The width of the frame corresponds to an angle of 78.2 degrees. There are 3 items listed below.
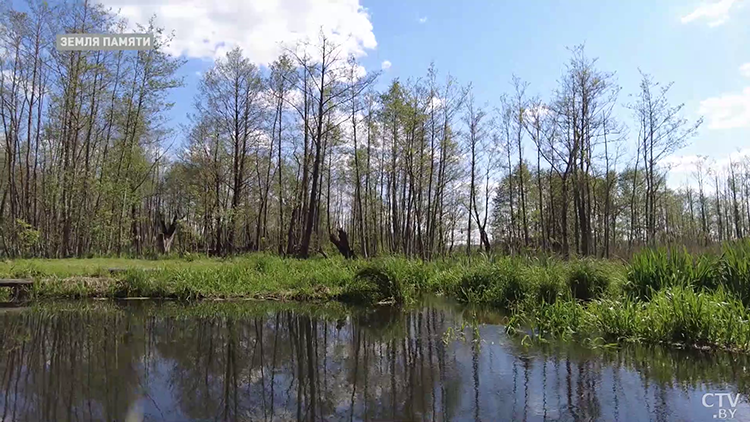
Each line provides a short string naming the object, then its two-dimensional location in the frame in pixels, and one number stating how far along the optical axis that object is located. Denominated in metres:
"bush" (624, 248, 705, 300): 8.30
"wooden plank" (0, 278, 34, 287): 11.21
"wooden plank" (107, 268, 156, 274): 12.51
